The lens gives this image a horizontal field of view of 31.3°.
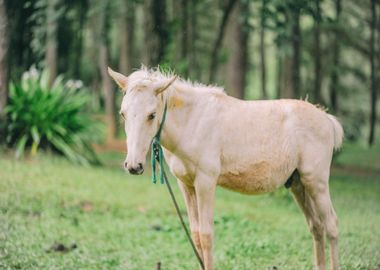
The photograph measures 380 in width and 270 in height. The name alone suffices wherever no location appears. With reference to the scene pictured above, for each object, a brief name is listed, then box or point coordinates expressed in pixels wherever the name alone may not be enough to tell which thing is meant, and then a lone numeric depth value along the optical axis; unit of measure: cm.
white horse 553
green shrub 1466
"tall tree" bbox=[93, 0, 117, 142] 2295
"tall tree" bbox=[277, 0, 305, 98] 1116
